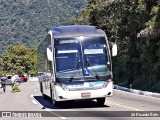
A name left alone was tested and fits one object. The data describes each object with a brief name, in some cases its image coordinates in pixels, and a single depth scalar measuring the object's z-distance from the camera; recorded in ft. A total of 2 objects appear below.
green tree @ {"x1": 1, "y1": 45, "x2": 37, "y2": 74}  374.02
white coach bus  56.13
